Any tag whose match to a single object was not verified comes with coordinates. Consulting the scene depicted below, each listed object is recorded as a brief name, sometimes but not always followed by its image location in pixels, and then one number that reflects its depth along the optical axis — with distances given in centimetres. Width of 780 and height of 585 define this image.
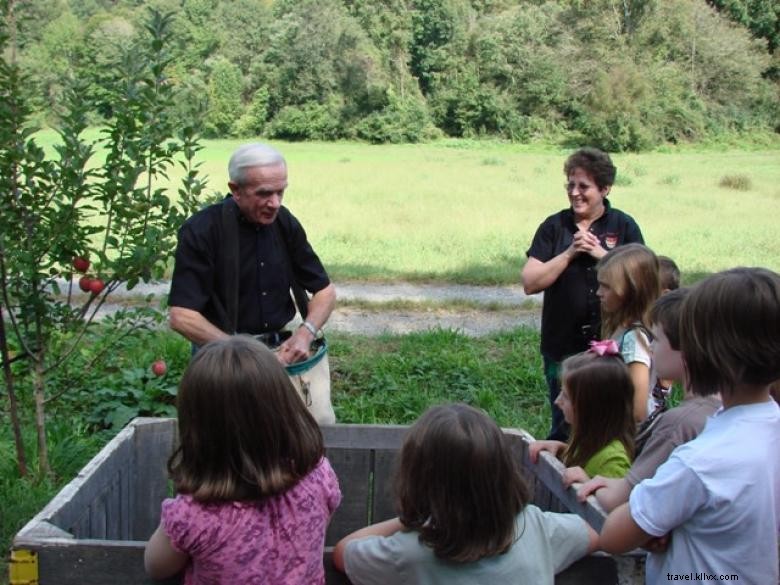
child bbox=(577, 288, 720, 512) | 243
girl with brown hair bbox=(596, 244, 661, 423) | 363
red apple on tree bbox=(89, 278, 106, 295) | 462
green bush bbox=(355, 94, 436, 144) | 5303
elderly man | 392
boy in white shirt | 207
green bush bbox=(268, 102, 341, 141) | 5509
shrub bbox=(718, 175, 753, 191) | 2488
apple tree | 440
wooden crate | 221
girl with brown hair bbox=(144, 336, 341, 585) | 213
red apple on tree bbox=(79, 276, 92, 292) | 465
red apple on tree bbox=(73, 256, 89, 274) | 462
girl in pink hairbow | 302
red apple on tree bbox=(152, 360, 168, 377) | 527
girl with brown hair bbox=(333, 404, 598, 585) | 206
